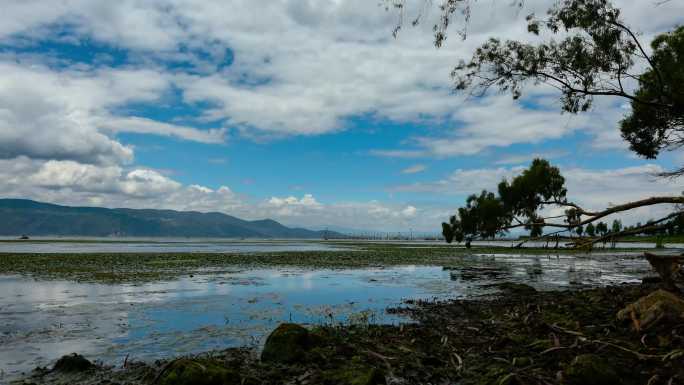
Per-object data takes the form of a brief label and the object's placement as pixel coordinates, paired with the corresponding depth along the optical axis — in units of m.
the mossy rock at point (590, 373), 8.50
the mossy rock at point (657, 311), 11.63
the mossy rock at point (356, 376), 9.10
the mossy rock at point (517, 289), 23.75
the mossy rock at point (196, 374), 9.02
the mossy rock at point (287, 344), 11.29
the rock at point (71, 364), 10.88
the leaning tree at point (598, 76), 14.07
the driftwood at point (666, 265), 14.96
